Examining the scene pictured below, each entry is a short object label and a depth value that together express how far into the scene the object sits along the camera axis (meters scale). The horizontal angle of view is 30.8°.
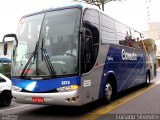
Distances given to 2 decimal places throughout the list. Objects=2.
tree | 29.73
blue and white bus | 8.14
